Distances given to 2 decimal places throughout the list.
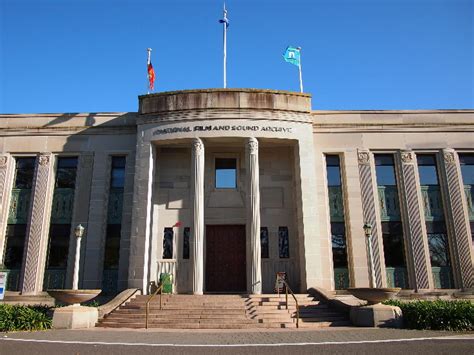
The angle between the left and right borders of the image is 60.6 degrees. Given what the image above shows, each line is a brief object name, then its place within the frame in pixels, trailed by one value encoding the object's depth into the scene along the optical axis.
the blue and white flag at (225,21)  24.66
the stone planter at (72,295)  14.41
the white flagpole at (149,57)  23.89
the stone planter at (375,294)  14.31
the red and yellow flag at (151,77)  23.72
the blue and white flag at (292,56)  23.66
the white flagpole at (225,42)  22.81
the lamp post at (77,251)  15.27
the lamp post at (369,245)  15.62
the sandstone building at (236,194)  20.39
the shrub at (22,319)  13.62
